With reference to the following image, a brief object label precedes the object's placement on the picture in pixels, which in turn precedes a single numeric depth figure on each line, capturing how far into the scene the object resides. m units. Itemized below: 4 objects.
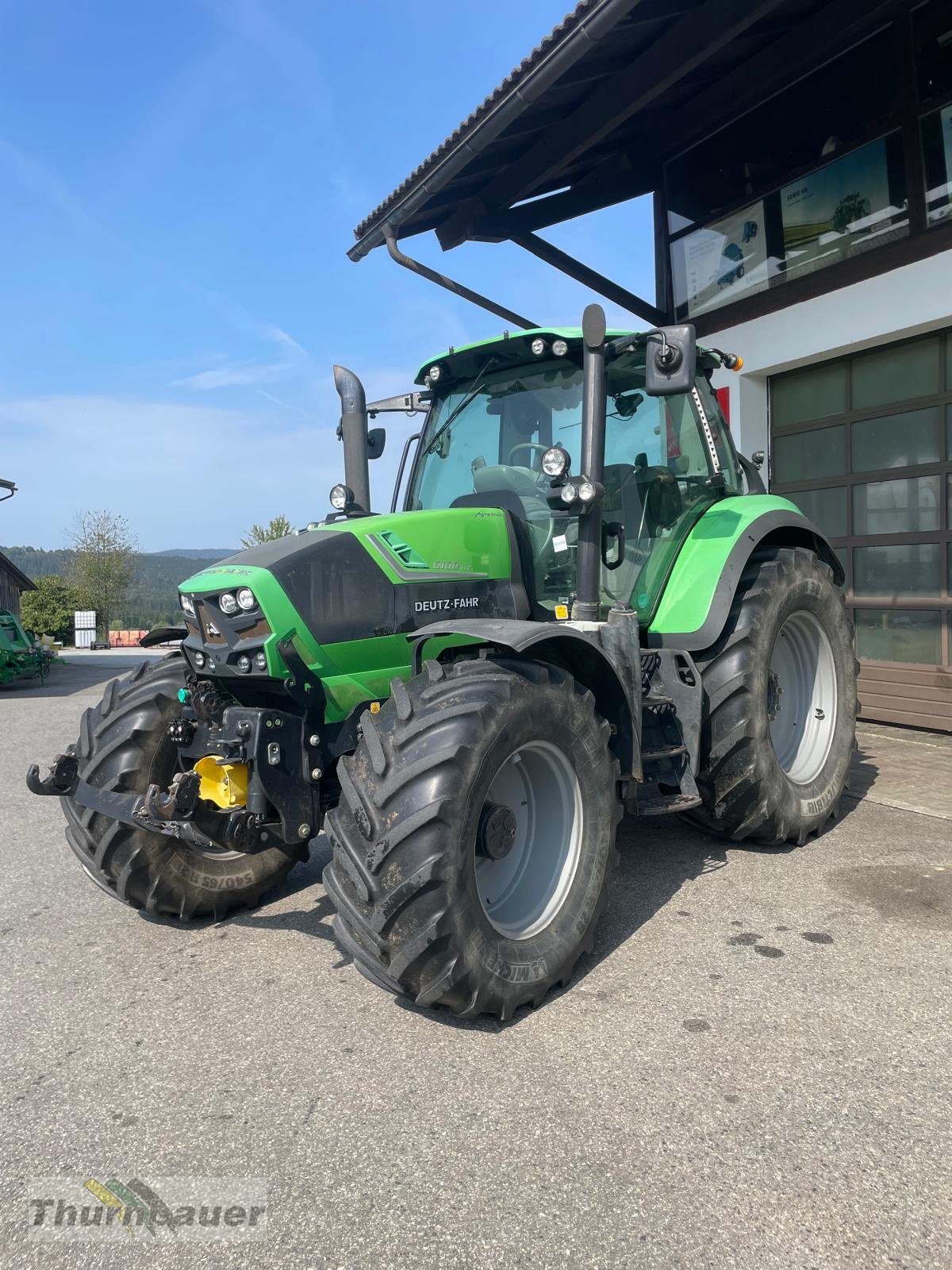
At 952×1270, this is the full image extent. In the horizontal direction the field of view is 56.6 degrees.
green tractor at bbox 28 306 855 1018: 2.49
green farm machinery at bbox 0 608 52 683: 14.48
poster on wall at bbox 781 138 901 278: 6.57
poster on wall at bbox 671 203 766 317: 7.54
